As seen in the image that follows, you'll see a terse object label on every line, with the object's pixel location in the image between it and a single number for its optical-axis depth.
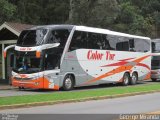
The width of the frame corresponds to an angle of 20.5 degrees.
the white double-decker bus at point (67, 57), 26.95
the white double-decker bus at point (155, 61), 40.83
